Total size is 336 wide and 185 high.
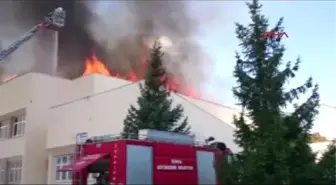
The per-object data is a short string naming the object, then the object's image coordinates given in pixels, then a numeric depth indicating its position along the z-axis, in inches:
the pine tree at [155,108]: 669.9
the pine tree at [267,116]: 450.0
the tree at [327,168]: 464.8
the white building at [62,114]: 792.3
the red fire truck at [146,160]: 396.2
